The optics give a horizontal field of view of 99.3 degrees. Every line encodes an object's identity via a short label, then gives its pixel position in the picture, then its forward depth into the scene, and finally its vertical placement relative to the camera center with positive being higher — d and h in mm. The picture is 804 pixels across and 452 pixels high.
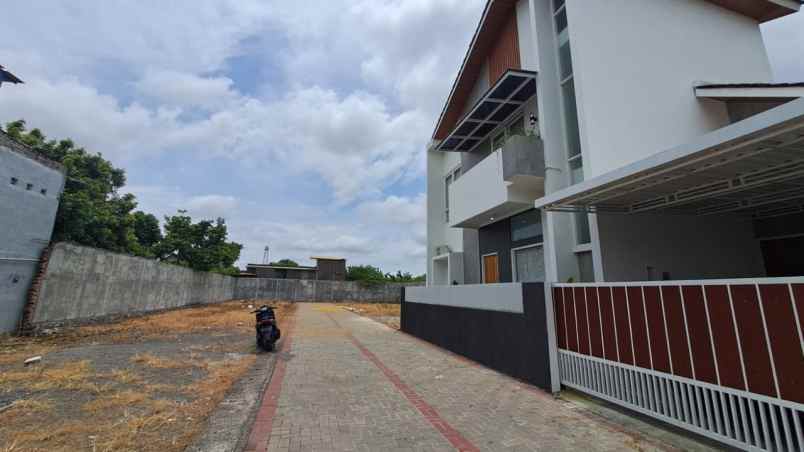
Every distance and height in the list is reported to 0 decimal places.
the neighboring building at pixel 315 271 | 44372 +2638
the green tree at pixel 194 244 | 23828 +3289
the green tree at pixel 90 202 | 12039 +3990
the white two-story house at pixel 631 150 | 5043 +3106
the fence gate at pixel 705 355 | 2939 -634
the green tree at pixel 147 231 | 23298 +4025
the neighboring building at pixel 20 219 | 8367 +1822
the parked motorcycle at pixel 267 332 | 8242 -982
